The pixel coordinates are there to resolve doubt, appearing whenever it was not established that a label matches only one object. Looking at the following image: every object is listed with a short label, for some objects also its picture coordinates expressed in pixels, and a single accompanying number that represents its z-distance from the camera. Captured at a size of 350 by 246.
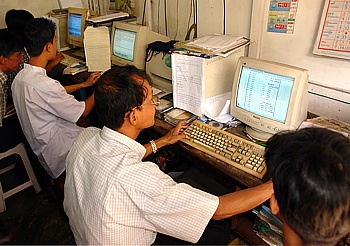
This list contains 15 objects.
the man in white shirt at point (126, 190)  0.87
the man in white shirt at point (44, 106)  1.67
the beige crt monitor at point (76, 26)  2.65
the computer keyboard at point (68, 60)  2.58
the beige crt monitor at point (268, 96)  1.16
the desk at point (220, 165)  1.10
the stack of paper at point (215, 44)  1.44
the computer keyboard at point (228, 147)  1.15
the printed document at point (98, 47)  2.22
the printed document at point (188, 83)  1.45
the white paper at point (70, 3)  3.21
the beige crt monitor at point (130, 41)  2.06
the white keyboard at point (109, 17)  2.37
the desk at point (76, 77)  2.26
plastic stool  1.98
